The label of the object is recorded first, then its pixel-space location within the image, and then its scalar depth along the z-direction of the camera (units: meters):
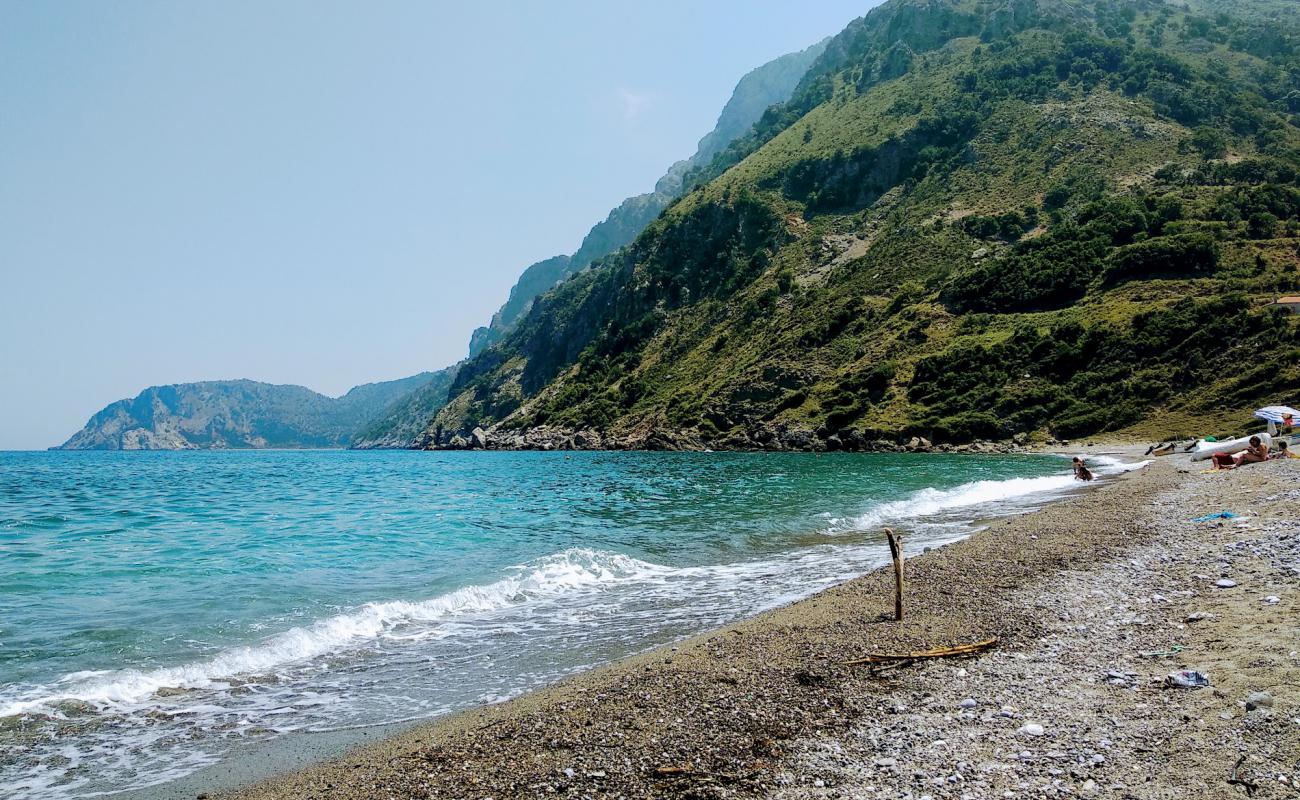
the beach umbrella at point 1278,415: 45.26
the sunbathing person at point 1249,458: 36.06
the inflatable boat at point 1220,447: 44.25
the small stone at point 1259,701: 7.54
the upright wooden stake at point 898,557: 13.70
